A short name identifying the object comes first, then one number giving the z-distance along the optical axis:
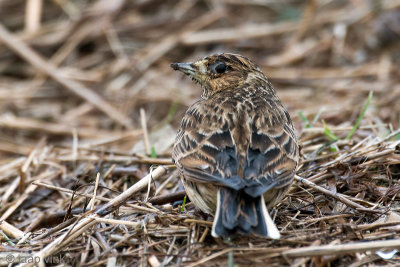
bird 7.58
